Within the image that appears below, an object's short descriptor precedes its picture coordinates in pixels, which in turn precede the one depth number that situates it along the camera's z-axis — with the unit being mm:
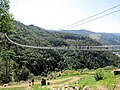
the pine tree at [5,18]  12824
